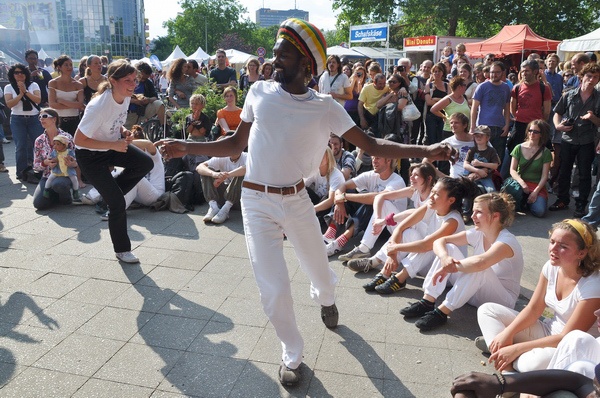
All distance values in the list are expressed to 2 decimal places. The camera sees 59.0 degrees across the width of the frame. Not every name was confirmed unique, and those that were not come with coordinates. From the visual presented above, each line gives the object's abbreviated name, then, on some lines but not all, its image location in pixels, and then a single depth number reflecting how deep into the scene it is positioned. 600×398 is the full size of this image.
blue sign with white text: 26.00
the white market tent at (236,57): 31.17
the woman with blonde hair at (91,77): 8.93
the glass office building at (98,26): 95.81
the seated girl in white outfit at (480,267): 3.85
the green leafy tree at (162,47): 81.31
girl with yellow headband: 3.05
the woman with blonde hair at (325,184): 6.12
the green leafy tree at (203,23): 76.69
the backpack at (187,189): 7.26
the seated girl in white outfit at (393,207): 5.07
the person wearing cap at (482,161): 6.74
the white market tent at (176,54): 31.03
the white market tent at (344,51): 30.34
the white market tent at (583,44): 13.46
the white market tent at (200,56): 33.44
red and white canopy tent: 21.83
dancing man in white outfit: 3.08
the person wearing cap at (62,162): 7.34
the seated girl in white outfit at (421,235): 4.47
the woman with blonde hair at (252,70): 10.64
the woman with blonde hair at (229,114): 8.59
